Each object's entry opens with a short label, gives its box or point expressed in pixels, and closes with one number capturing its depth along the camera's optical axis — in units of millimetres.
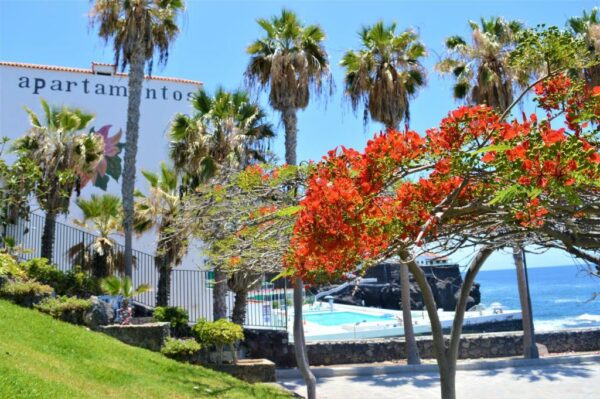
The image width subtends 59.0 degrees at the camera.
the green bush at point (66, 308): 12703
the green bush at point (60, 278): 14508
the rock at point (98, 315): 13195
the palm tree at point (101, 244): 17625
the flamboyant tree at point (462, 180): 3934
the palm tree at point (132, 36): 16672
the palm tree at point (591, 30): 13866
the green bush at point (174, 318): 14906
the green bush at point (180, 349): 13164
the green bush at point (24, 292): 12820
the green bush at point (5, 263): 6317
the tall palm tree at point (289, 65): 14445
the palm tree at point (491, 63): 17047
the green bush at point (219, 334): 13656
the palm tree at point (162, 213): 16906
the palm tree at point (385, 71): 16500
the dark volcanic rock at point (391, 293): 54906
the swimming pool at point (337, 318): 37062
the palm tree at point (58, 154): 16266
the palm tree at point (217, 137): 15992
